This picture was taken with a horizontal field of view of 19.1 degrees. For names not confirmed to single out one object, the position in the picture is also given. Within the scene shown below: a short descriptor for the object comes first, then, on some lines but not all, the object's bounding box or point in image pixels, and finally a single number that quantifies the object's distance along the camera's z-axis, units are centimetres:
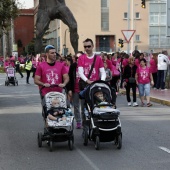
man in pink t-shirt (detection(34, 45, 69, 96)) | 955
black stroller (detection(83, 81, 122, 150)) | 907
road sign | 2648
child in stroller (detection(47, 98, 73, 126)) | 896
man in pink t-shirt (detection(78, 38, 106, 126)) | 1016
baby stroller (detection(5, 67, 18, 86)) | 2955
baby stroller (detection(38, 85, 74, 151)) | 896
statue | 2733
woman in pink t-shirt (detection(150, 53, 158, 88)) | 2391
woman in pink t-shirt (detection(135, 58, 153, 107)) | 1702
